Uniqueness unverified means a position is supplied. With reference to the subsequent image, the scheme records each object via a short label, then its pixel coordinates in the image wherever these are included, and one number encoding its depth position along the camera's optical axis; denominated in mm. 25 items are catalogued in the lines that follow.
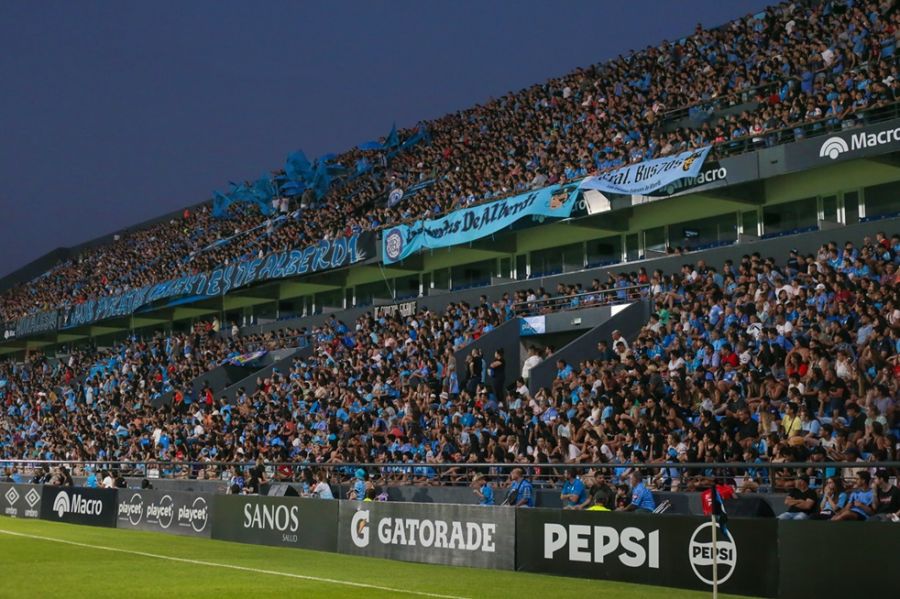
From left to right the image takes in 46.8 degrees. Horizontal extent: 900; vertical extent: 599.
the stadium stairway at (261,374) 37156
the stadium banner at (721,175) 24688
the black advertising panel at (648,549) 11820
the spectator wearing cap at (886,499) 11250
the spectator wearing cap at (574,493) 15508
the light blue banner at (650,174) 25156
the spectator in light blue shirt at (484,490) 18047
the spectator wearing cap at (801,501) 11914
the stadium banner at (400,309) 35094
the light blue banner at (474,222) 28625
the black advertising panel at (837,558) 10414
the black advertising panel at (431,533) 15469
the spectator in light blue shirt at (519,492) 16547
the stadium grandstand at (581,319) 15625
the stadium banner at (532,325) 28344
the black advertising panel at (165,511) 23484
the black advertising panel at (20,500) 29703
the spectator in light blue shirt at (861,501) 11117
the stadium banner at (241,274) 37250
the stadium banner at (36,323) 57969
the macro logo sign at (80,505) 26891
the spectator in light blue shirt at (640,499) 14297
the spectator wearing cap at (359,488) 20469
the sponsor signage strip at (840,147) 21609
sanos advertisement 19500
